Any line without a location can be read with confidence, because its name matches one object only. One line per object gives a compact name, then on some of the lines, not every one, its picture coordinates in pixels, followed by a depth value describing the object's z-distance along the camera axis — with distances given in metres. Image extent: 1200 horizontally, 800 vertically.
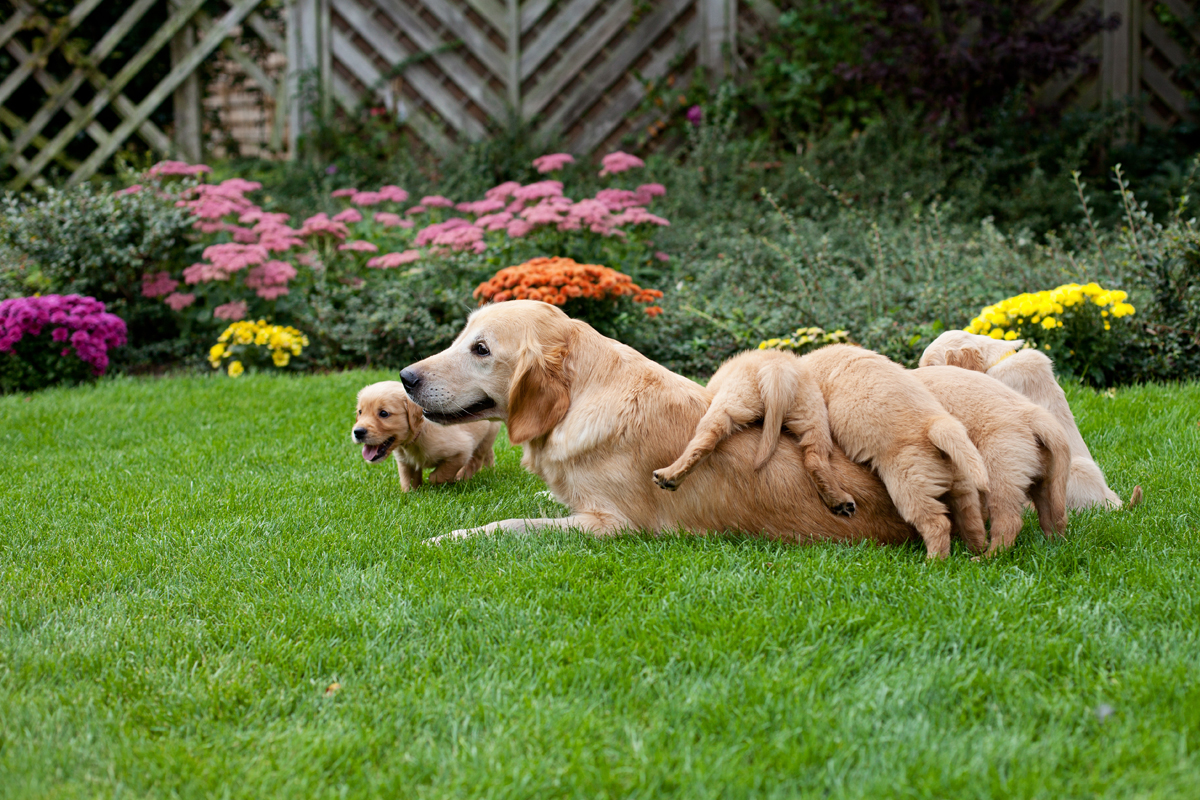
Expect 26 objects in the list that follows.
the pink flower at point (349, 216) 8.23
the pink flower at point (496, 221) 7.18
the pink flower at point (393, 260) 7.44
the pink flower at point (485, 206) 7.78
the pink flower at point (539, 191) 7.46
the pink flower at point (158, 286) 7.56
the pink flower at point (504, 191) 8.03
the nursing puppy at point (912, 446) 2.83
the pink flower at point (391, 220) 8.21
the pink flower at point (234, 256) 6.97
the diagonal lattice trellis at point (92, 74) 11.91
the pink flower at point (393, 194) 8.50
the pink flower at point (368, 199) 8.55
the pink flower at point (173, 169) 8.16
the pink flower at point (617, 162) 8.54
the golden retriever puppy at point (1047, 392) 3.40
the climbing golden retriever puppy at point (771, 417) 3.02
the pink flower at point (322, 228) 7.91
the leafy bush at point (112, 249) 7.64
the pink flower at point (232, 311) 7.36
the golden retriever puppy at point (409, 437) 4.21
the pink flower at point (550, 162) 8.41
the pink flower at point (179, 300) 7.38
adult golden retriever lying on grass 3.21
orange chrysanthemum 6.21
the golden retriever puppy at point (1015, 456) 2.95
